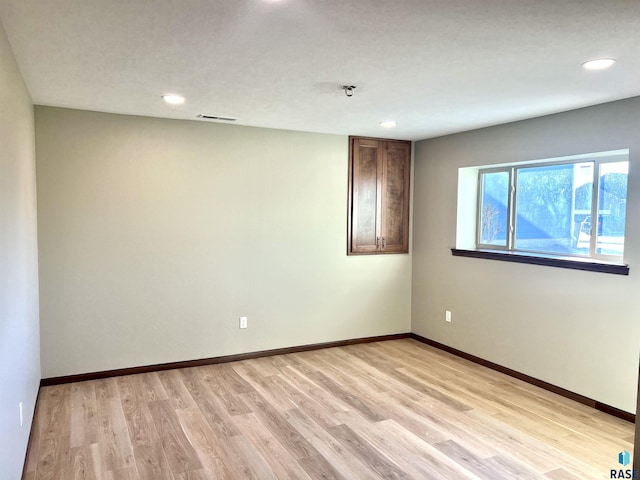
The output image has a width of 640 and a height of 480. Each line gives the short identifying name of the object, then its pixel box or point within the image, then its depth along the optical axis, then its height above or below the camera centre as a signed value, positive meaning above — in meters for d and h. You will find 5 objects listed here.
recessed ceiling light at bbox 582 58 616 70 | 2.44 +0.86
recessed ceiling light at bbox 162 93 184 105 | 3.32 +0.90
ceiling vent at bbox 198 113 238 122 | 4.03 +0.91
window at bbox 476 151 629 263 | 3.50 +0.13
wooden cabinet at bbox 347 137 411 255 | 5.06 +0.28
